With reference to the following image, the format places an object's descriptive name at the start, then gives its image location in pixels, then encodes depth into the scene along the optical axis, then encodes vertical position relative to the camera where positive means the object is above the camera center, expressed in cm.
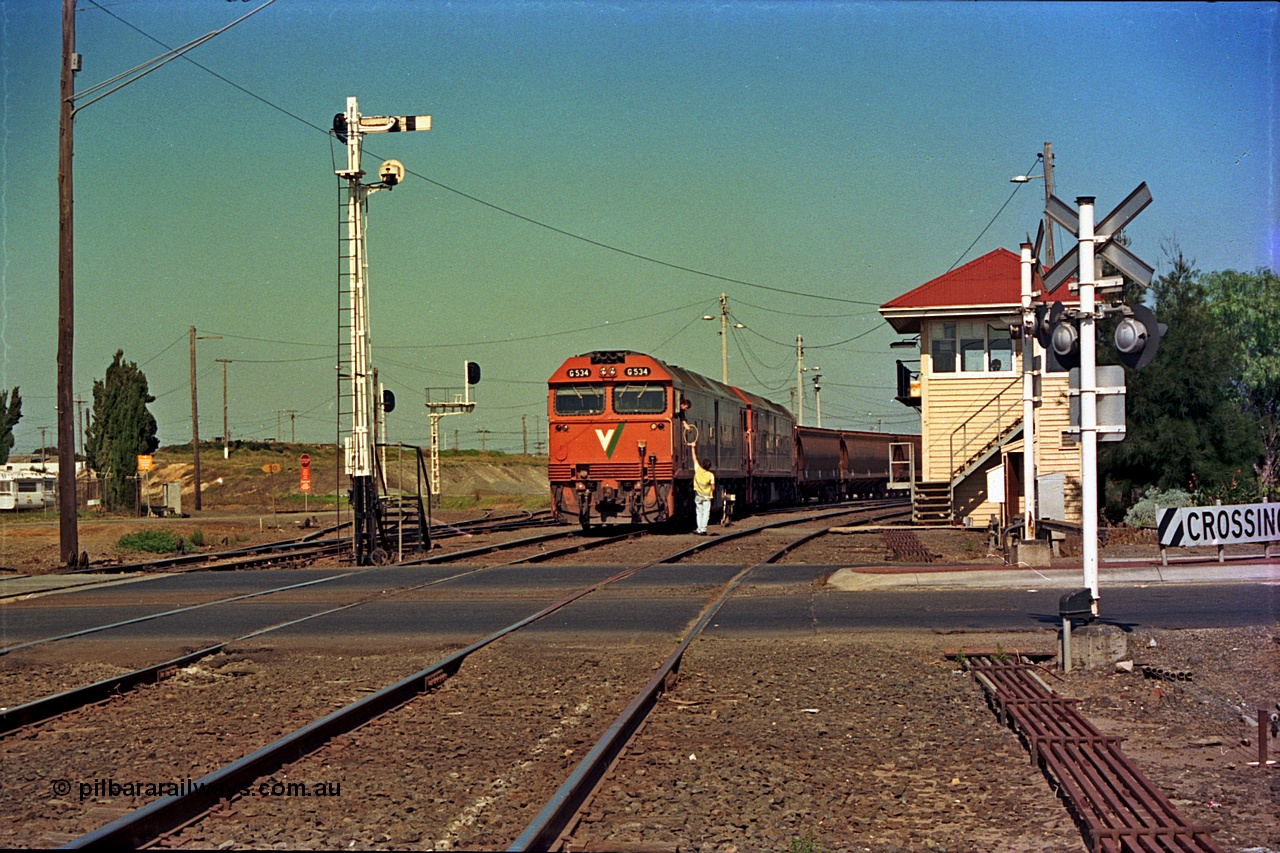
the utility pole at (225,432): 8725 +336
